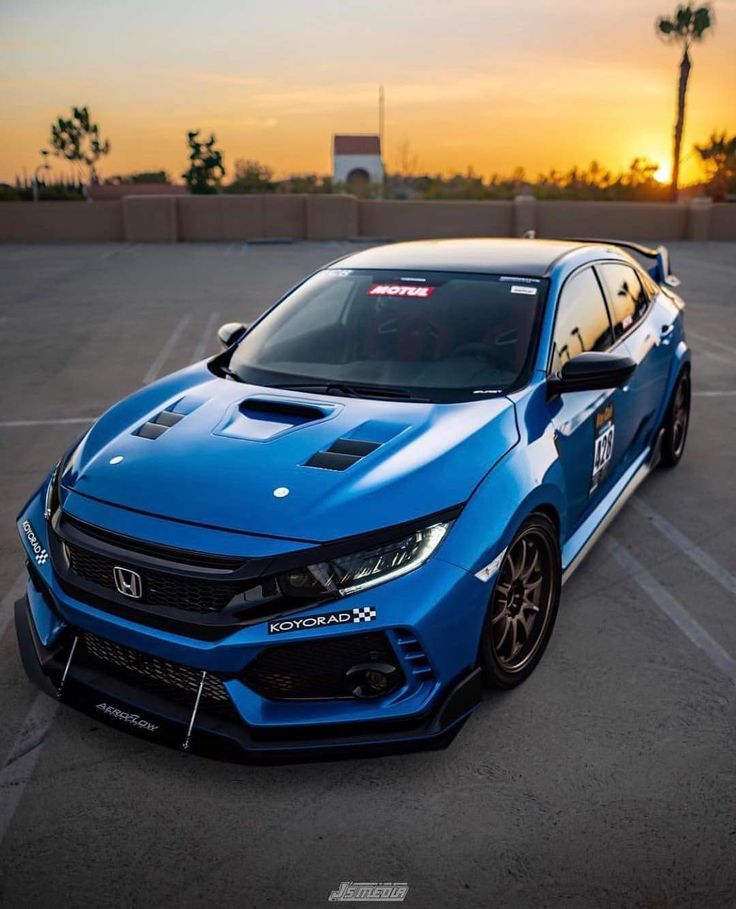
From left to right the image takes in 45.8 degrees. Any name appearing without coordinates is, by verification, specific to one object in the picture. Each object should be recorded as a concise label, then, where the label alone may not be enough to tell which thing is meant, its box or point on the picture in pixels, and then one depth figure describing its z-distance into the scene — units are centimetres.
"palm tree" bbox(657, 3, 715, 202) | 4066
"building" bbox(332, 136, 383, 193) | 9350
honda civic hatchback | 278
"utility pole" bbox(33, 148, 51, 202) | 4352
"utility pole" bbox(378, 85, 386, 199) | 7344
